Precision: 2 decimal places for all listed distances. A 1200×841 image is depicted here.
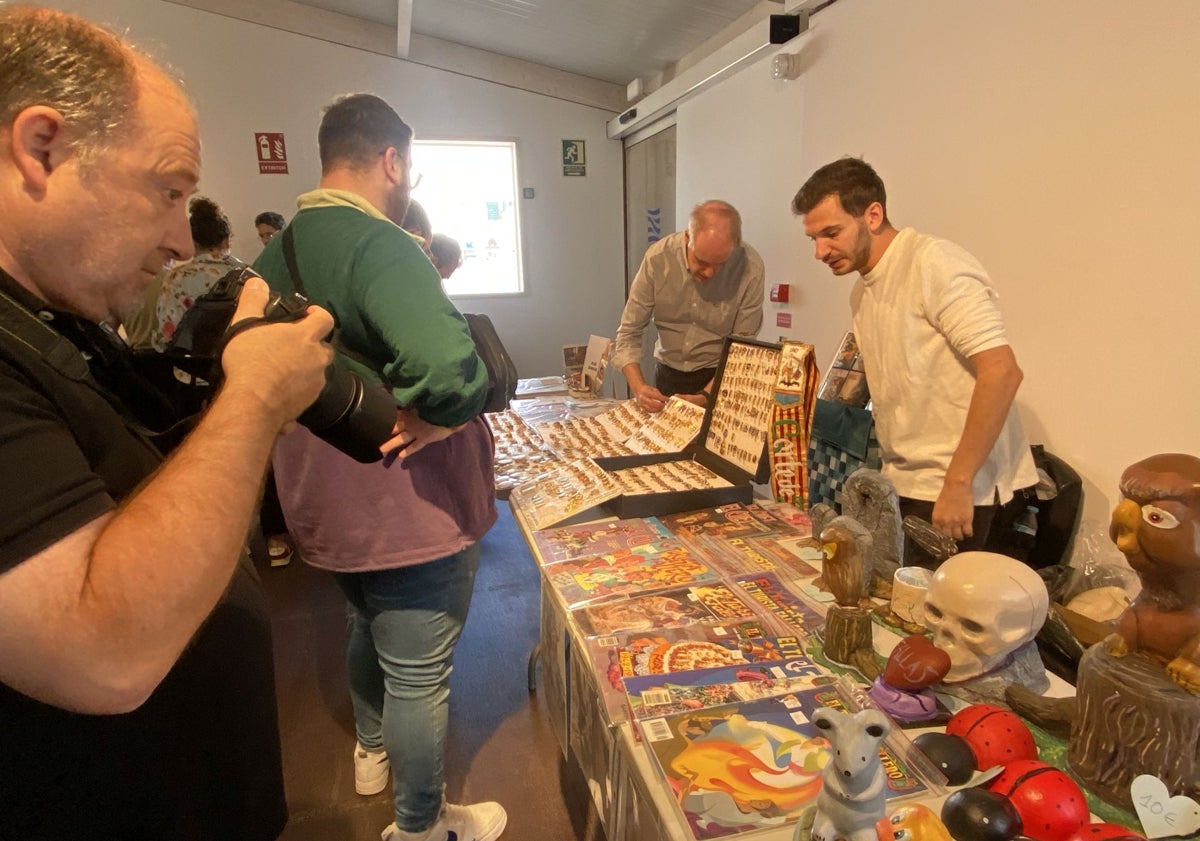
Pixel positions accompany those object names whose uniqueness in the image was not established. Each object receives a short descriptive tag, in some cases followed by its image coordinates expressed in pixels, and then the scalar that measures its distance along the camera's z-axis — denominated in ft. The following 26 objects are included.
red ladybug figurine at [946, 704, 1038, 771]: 2.29
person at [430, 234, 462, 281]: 7.30
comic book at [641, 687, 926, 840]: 2.11
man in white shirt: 4.23
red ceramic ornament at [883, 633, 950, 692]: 2.55
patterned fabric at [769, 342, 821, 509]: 4.24
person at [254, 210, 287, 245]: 13.52
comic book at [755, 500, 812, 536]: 4.29
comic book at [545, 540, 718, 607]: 3.57
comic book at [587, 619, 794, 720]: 2.85
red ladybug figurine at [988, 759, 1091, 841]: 1.99
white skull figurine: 2.53
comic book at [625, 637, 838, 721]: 2.58
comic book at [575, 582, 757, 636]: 3.21
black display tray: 4.58
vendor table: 2.27
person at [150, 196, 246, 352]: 5.35
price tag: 1.96
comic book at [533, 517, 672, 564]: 4.12
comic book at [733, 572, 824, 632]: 3.23
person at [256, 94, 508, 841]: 3.23
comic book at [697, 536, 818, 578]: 3.75
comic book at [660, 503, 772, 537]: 4.30
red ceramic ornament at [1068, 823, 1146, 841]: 1.83
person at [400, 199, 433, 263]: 6.40
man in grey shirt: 8.14
